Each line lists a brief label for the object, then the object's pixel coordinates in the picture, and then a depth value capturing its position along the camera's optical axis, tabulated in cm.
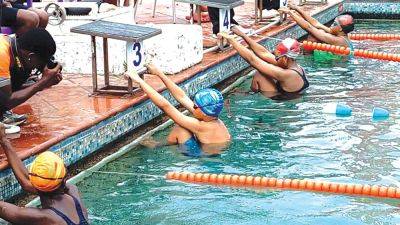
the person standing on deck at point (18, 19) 875
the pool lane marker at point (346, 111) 1034
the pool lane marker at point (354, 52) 1424
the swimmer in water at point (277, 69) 1087
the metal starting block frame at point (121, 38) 943
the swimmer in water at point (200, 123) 855
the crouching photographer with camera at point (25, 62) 717
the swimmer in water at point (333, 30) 1420
